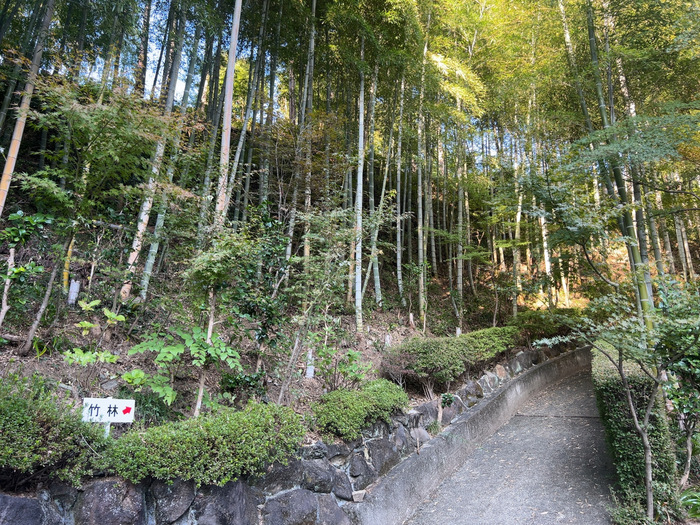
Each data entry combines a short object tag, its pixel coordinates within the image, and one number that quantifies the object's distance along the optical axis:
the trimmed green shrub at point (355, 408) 2.89
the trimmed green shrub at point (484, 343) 5.33
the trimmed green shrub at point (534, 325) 7.46
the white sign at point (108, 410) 1.92
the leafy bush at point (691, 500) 2.18
